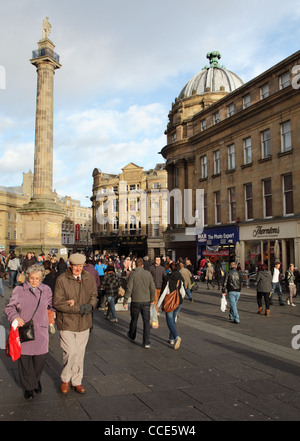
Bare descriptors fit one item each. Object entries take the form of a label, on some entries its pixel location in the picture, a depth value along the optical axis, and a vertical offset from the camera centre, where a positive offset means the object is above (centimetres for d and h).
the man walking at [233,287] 1095 -118
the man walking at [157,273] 1077 -74
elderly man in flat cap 511 -94
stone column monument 2623 +690
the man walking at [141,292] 801 -95
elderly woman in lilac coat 487 -93
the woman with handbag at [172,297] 802 -108
